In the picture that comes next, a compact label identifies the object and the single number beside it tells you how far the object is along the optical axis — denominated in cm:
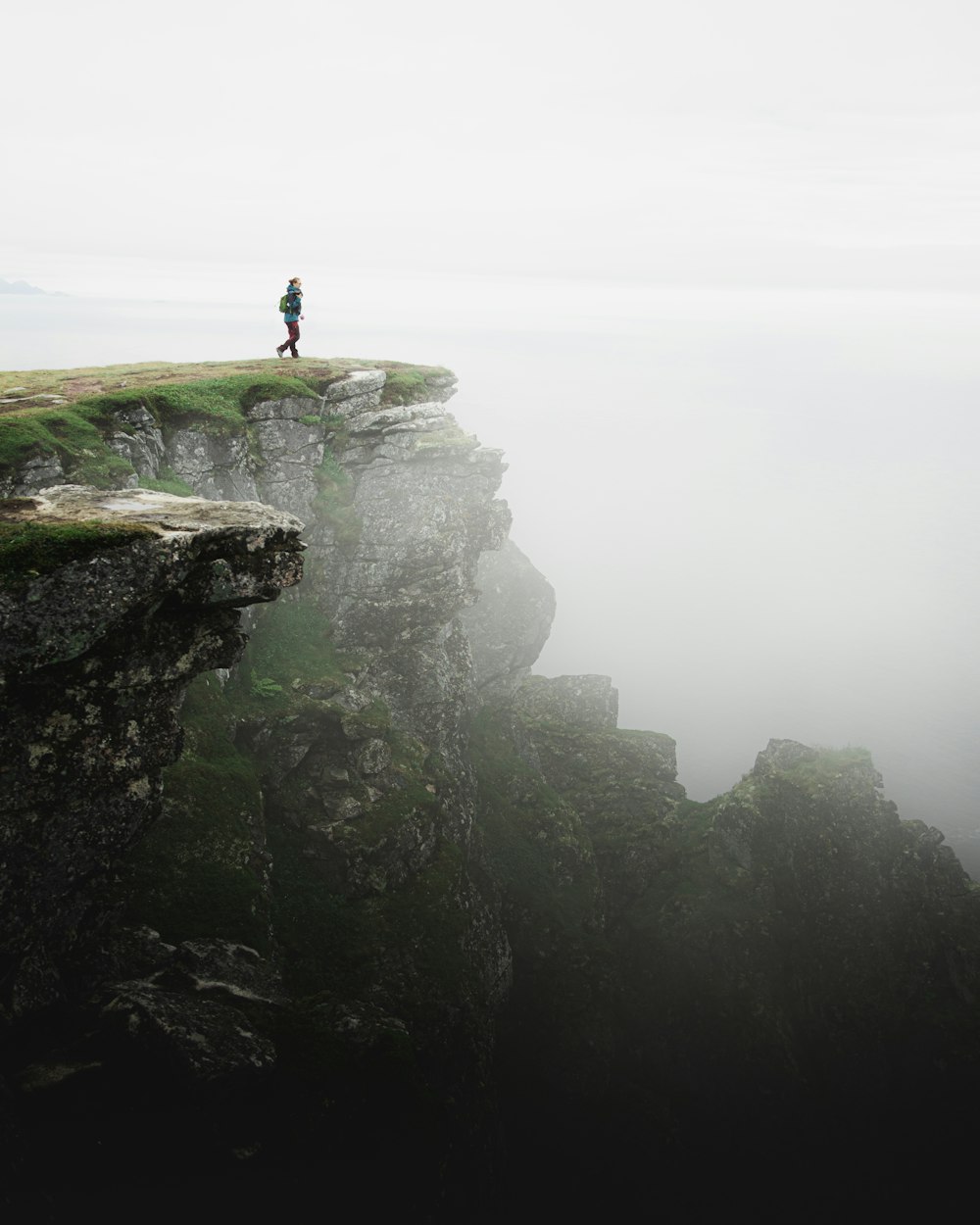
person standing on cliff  3362
